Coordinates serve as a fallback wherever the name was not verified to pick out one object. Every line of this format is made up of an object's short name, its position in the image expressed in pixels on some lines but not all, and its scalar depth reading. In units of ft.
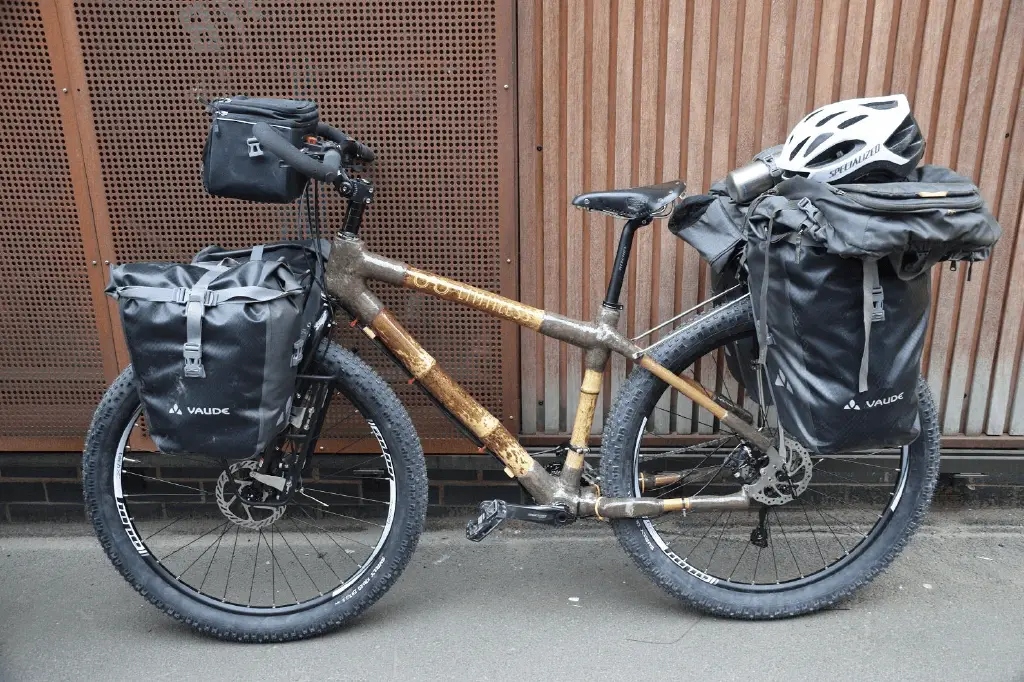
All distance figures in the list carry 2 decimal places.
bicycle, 9.98
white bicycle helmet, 9.47
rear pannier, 8.43
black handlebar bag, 8.90
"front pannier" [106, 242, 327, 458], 8.80
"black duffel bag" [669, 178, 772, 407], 10.00
